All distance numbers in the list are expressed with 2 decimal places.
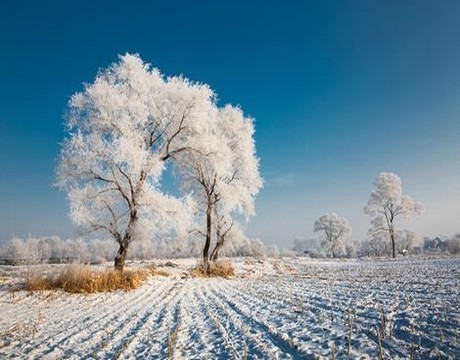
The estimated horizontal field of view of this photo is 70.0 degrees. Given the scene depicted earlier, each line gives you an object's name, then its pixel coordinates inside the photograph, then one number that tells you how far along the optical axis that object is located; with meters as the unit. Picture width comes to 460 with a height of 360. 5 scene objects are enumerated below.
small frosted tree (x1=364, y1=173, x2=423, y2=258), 48.88
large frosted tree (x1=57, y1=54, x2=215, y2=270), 15.09
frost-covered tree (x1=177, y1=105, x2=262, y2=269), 23.55
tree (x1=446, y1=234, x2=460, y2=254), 59.33
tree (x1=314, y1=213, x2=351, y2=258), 83.12
